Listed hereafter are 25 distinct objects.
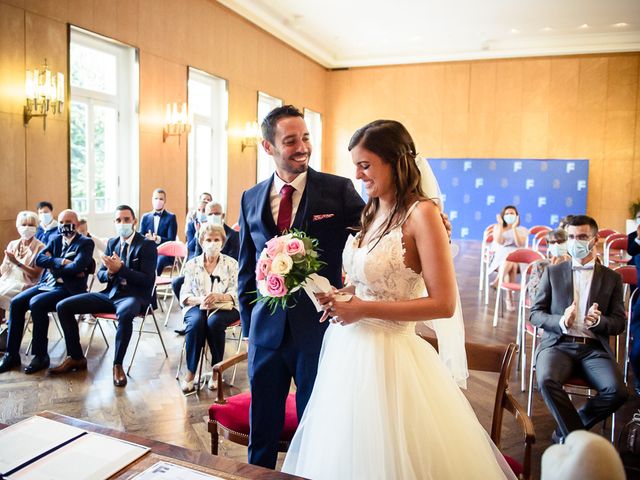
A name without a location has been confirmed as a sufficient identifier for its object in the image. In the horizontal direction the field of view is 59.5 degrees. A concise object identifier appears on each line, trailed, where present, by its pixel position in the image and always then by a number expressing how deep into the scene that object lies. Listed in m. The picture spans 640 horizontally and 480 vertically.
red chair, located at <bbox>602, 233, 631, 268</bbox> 8.00
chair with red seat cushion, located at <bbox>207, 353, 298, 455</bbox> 2.67
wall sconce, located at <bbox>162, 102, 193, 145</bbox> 9.78
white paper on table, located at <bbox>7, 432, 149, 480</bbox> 1.46
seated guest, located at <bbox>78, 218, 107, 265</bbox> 6.45
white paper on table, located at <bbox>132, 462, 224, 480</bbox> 1.49
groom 2.37
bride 1.85
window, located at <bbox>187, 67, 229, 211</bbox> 11.32
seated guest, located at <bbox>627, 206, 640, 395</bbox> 4.18
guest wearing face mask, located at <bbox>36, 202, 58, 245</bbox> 6.59
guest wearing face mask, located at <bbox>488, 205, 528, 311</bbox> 8.53
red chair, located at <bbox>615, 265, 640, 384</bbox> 5.23
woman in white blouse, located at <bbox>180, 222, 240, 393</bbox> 4.82
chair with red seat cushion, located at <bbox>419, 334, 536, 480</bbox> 2.16
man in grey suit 3.53
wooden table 1.53
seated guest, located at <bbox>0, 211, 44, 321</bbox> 5.75
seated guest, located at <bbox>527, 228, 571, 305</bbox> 5.16
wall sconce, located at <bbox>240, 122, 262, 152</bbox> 12.52
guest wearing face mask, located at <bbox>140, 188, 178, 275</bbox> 8.46
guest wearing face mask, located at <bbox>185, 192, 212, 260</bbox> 7.69
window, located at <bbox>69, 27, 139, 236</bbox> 8.37
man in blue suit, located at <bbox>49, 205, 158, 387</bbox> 5.09
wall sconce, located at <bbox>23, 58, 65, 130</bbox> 6.99
